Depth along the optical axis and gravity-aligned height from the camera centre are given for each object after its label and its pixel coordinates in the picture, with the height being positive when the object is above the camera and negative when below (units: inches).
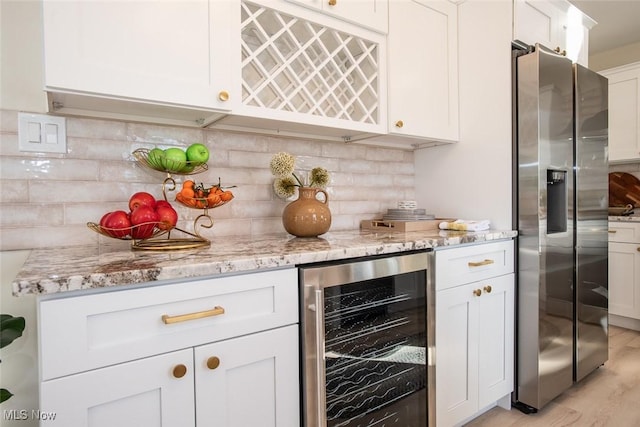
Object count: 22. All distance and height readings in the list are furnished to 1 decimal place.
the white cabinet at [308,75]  57.9 +22.7
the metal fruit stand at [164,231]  47.0 -2.0
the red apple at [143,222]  46.7 -1.8
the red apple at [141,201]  49.5 +0.8
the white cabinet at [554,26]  77.0 +39.6
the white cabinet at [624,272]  118.8 -23.8
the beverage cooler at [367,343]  45.5 -19.7
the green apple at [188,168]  54.3 +5.7
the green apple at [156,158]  53.1 +7.0
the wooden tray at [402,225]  74.4 -4.5
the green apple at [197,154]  54.1 +7.6
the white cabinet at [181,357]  32.2 -14.9
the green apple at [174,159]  52.9 +6.8
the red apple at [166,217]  48.7 -1.3
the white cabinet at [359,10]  62.1 +33.8
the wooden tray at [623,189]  132.1 +3.7
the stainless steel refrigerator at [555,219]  72.0 -3.9
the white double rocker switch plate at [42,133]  49.9 +10.4
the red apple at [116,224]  45.7 -2.0
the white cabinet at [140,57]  42.5 +18.9
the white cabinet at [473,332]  62.0 -23.3
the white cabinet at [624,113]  127.5 +30.5
